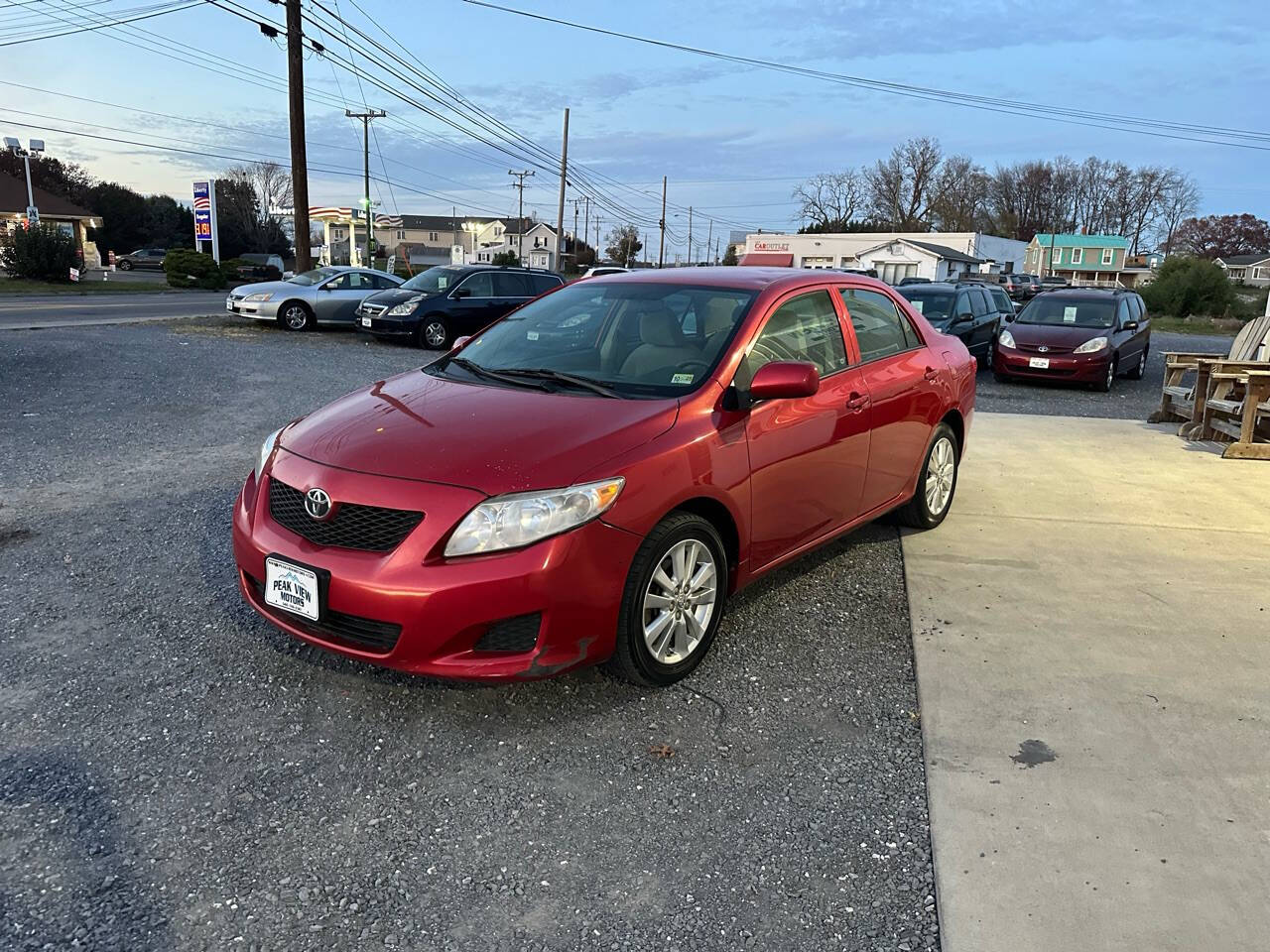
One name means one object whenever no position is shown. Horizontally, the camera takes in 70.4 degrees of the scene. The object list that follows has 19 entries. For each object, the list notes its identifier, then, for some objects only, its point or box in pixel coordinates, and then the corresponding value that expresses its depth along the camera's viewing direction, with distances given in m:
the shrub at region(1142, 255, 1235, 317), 36.28
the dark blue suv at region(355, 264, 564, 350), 16.34
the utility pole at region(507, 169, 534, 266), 89.12
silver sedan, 17.72
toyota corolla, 3.05
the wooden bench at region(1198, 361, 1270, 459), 8.04
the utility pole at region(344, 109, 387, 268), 50.10
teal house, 98.19
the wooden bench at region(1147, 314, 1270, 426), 9.27
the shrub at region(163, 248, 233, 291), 35.88
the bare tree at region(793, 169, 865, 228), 99.81
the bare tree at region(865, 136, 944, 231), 95.50
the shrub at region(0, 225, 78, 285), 30.95
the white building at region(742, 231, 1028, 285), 66.12
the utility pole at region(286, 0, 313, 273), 20.84
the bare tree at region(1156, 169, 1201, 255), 104.94
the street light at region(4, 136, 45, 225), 42.28
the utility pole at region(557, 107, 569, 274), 46.38
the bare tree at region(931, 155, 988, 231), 95.81
